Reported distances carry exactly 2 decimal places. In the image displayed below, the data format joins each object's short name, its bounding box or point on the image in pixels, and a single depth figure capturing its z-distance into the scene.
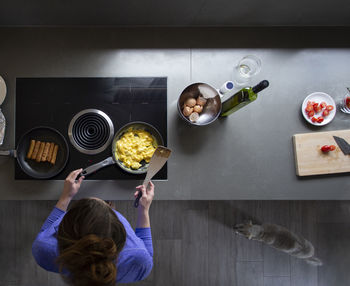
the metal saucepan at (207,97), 1.07
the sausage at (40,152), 1.12
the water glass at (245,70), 1.14
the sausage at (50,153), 1.12
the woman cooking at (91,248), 0.68
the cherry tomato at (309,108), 1.15
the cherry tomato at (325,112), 1.16
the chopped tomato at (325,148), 1.12
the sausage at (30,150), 1.11
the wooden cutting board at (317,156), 1.14
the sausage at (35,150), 1.12
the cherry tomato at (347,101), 1.15
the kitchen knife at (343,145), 1.14
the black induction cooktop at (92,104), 1.15
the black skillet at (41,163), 1.10
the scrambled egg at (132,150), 1.11
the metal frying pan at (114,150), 1.09
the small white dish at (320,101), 1.16
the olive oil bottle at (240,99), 0.82
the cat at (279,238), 1.57
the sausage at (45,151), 1.12
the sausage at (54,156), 1.13
